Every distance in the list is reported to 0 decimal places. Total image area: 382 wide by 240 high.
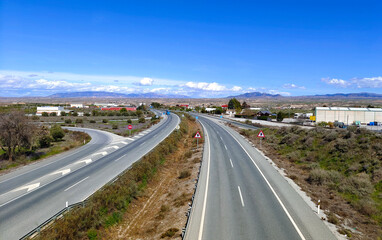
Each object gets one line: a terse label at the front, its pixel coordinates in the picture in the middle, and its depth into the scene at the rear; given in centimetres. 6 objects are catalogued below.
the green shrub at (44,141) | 3872
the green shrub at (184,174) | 2097
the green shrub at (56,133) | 4409
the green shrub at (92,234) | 1137
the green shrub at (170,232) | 1117
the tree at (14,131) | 2666
